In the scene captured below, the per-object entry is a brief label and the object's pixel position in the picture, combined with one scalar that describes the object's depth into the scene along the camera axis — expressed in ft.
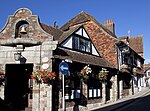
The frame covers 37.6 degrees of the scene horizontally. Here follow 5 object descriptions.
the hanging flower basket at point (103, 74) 55.52
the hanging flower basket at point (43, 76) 36.88
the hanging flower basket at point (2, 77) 39.03
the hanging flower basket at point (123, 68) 70.76
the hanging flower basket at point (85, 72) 47.09
